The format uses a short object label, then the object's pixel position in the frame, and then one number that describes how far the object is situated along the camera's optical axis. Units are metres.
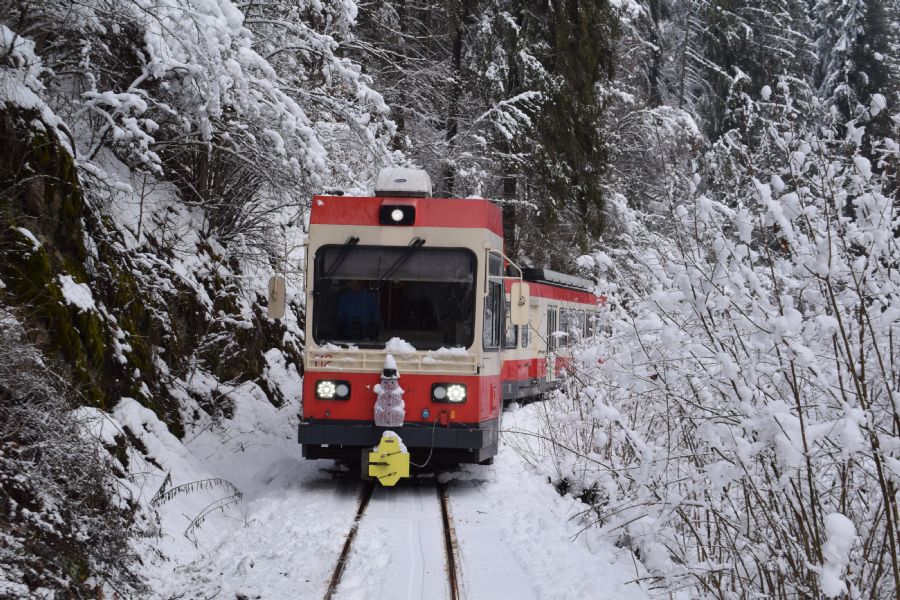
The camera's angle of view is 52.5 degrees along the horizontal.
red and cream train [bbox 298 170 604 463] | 9.88
